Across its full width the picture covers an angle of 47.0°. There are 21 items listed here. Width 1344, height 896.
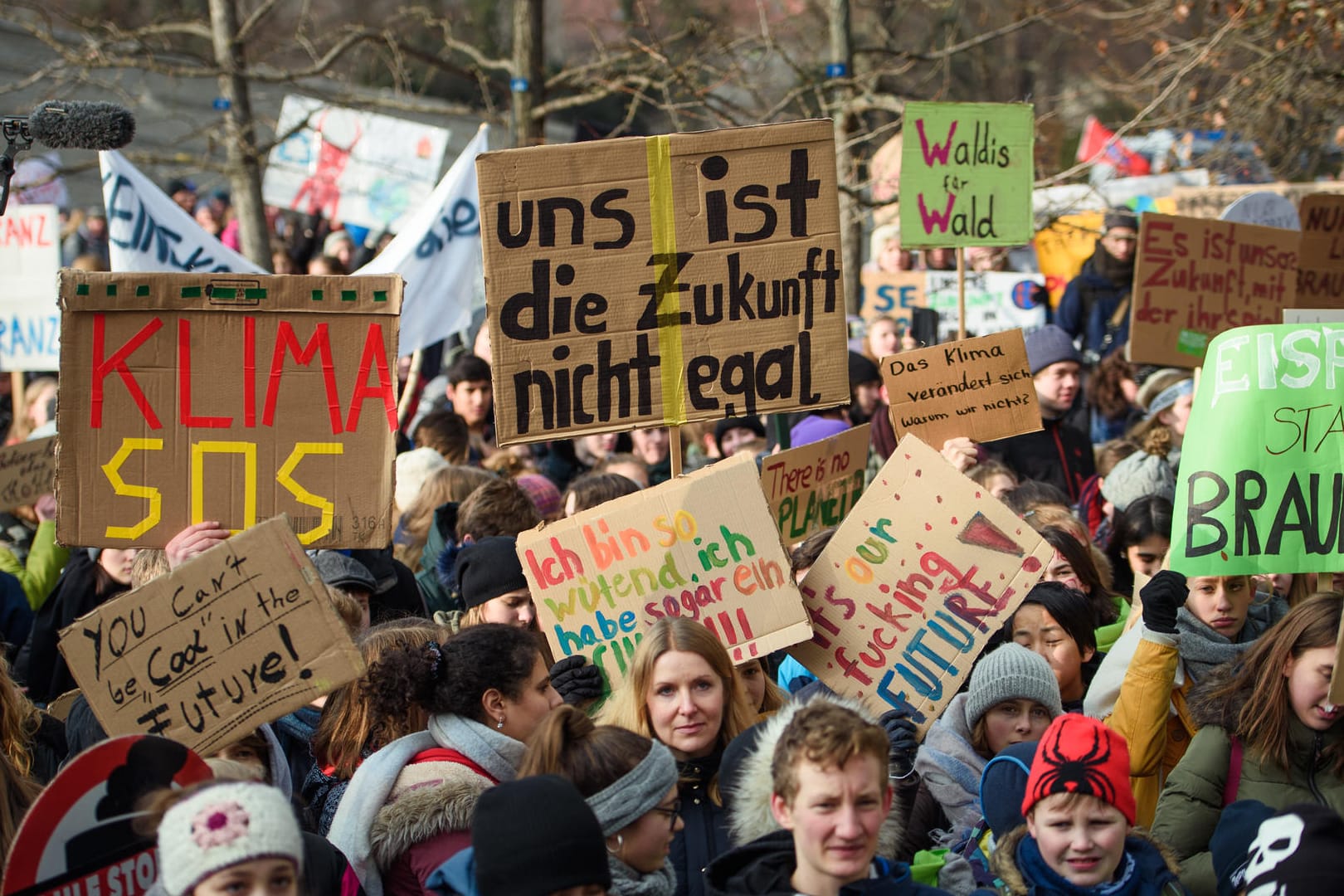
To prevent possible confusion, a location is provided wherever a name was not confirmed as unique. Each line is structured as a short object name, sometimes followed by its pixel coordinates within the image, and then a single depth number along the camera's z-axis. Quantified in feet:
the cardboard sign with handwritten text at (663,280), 15.21
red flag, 51.16
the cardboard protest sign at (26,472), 24.17
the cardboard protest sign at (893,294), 40.73
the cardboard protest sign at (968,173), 25.99
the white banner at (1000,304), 41.50
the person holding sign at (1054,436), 26.48
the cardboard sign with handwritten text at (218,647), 12.10
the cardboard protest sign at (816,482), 19.19
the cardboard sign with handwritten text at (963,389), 22.17
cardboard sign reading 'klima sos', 14.05
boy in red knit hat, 10.94
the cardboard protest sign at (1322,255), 27.94
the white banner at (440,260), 30.17
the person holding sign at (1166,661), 13.51
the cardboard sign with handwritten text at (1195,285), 26.12
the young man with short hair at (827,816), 9.89
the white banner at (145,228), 28.96
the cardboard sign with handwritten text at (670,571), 14.42
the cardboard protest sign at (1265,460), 14.34
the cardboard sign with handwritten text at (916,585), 14.73
